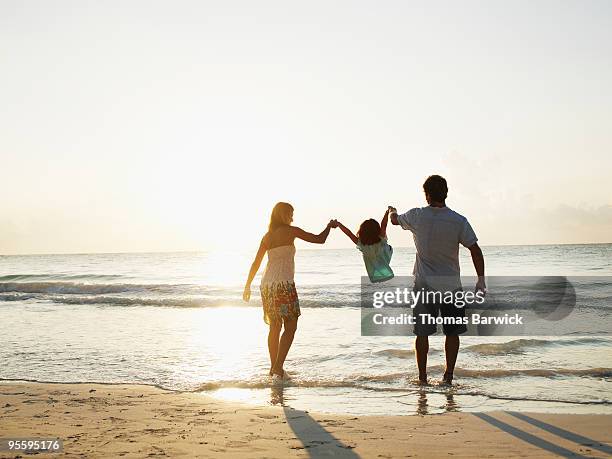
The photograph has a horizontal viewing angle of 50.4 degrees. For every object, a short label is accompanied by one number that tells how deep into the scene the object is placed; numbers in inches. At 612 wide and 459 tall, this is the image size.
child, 284.2
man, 252.7
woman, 283.7
